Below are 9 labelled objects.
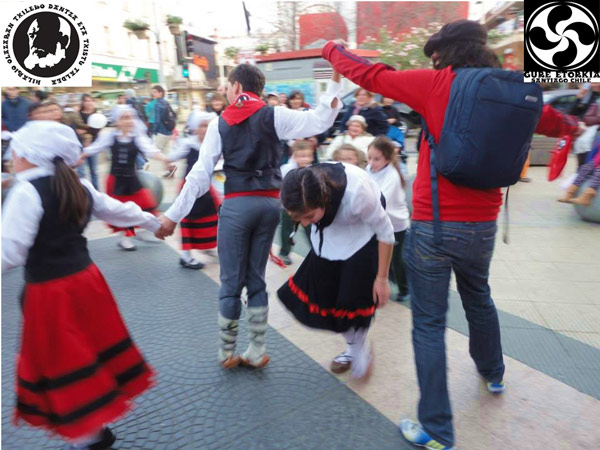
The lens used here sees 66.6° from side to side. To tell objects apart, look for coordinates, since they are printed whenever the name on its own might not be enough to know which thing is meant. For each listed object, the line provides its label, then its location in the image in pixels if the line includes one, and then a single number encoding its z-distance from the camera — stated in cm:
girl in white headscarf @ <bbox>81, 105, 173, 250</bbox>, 514
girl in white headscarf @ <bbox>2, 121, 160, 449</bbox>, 189
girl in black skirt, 215
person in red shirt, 190
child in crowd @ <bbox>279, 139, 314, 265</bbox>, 398
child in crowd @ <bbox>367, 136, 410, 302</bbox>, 360
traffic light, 1461
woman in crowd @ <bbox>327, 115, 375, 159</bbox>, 479
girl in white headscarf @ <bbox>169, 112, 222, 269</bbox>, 472
